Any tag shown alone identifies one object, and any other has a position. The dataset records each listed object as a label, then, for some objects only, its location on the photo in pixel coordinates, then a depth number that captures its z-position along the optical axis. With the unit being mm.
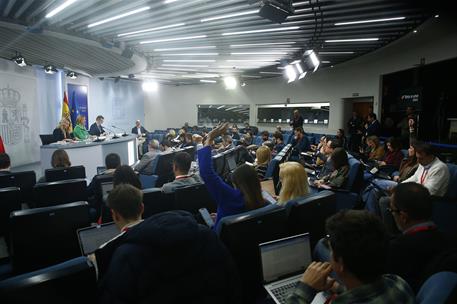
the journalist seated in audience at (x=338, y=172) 4301
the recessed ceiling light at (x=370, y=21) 5816
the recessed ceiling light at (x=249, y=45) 7556
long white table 7367
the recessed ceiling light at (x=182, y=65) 11170
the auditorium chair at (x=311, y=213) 2234
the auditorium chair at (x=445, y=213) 3217
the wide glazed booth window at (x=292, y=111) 12547
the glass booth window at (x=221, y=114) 16073
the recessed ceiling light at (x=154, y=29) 6230
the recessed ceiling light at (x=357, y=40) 7414
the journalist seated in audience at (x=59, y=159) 4676
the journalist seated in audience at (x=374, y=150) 6719
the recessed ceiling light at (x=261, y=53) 8852
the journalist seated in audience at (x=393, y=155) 5901
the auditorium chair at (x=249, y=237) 1846
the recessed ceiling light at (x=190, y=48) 8084
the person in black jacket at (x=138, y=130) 13109
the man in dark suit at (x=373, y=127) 8828
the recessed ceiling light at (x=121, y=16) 5344
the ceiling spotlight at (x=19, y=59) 8273
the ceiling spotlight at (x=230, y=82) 14719
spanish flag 10862
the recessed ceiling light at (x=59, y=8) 5184
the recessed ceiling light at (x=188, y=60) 10094
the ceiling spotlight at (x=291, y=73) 9083
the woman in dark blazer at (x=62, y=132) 8350
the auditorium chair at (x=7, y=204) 3107
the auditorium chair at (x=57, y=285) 1196
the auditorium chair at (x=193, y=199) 3283
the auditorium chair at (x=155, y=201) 2996
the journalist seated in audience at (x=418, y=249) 1591
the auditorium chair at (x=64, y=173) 4359
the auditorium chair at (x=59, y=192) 3371
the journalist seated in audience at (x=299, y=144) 8562
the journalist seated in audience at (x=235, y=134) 11180
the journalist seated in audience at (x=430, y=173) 3719
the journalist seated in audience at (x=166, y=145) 8342
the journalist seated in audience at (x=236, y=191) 2508
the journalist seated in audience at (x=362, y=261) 1159
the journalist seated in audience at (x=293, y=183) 2754
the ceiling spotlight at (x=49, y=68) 9544
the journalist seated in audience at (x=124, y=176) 3199
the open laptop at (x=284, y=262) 1697
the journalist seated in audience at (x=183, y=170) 3649
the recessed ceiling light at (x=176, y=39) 7094
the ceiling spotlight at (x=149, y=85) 16375
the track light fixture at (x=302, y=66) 7449
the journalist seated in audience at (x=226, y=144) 7617
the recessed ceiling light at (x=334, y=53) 9102
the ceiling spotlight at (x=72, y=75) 11328
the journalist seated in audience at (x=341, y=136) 8562
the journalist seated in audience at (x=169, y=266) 1213
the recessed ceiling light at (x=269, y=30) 6242
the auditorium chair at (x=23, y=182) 4016
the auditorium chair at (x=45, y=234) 2277
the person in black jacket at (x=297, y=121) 10218
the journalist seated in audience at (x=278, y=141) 8512
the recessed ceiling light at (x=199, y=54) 9023
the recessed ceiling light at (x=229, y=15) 5297
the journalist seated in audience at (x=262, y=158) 5418
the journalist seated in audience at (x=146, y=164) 5527
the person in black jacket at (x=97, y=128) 10484
